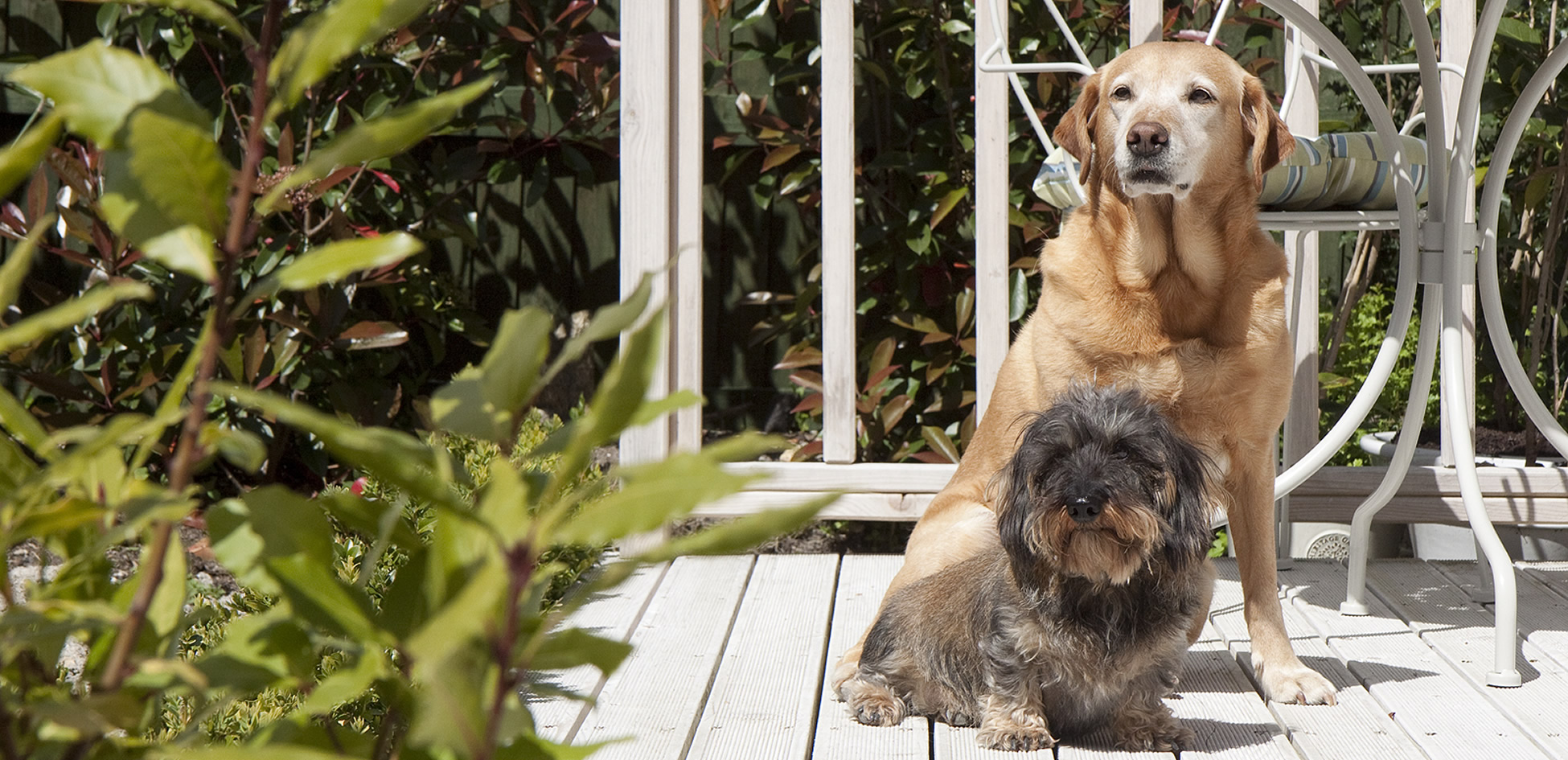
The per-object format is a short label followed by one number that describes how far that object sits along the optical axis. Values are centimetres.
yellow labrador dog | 254
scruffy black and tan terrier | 203
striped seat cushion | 287
